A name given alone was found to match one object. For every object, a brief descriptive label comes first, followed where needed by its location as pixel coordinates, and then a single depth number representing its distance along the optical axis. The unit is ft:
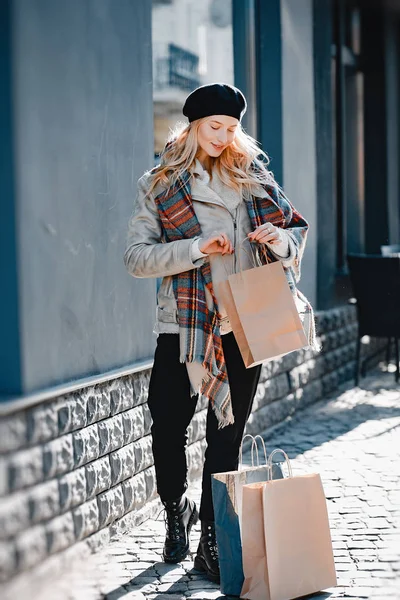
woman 18.11
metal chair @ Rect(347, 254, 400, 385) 40.80
